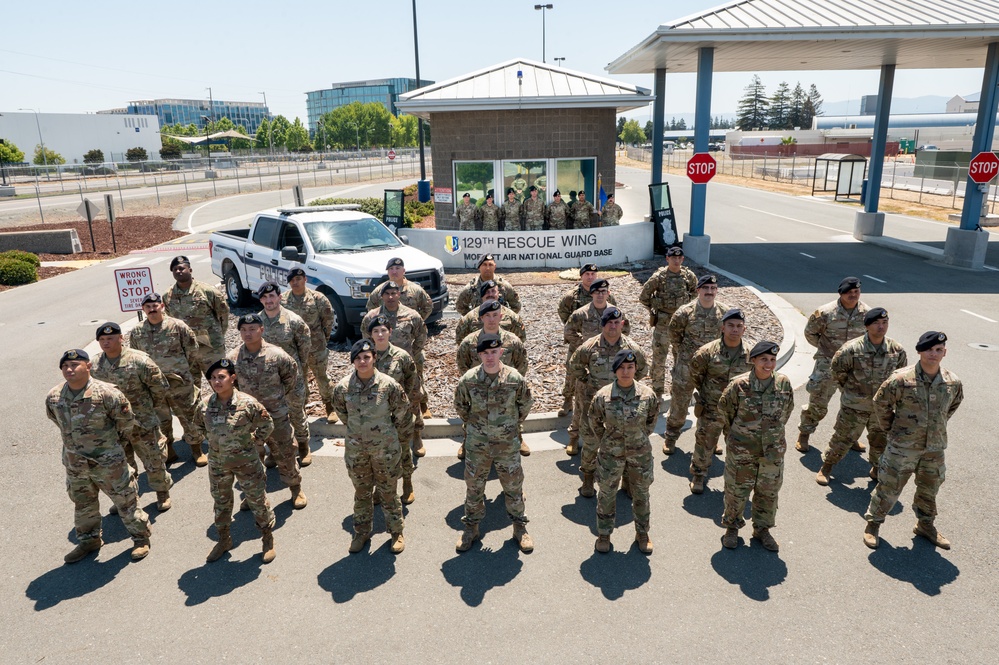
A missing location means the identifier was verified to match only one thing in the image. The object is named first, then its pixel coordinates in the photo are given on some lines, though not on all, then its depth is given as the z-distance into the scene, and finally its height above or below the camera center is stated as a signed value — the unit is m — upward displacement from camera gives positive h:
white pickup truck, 11.51 -1.81
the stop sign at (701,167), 17.53 -0.46
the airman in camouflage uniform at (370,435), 5.97 -2.44
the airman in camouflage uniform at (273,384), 6.87 -2.29
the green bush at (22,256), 19.54 -2.69
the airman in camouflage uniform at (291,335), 7.84 -2.08
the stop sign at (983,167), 17.39 -0.59
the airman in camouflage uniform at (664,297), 9.41 -2.03
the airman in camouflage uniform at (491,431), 6.06 -2.44
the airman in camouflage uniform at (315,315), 8.87 -2.06
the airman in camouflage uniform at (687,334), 7.94 -2.16
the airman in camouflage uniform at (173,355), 7.80 -2.24
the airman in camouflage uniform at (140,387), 6.83 -2.29
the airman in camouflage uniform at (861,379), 6.91 -2.39
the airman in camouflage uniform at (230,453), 5.93 -2.56
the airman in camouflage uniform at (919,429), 5.79 -2.42
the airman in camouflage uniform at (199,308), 8.76 -1.92
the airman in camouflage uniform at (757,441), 5.88 -2.53
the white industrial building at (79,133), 83.71 +3.64
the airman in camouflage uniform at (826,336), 7.81 -2.18
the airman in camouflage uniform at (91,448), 5.90 -2.48
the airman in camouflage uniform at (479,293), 9.09 -1.86
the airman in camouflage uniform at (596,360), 6.95 -2.15
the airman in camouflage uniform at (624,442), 5.84 -2.49
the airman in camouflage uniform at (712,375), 7.02 -2.34
